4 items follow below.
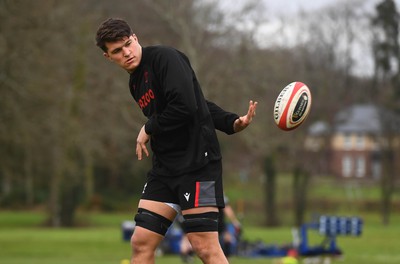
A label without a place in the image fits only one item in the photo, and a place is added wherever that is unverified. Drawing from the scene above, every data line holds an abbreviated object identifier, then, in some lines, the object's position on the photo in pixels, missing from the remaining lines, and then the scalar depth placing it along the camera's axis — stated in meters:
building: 91.37
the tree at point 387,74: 68.91
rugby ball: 13.20
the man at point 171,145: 11.91
